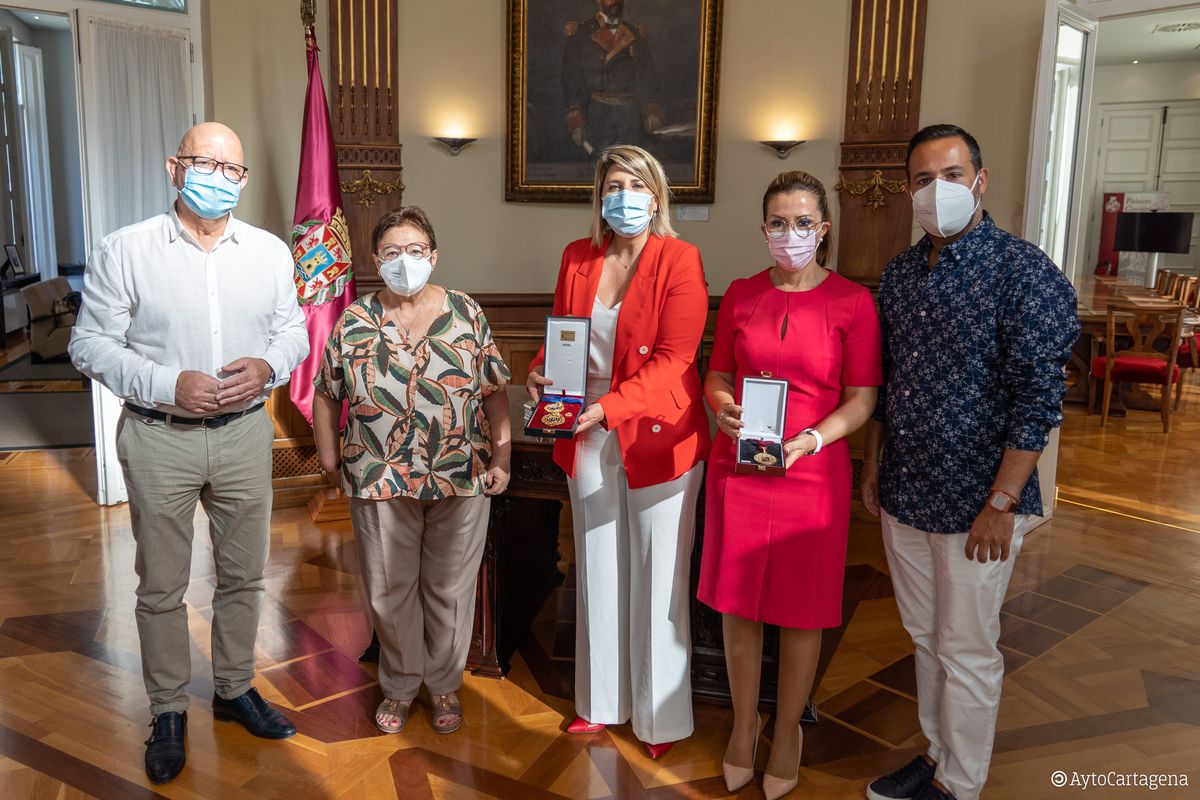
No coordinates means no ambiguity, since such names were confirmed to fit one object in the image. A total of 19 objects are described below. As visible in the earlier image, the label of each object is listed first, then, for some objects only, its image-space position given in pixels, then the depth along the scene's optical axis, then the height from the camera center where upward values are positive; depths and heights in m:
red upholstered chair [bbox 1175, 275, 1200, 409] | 7.97 -0.94
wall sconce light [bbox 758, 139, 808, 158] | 5.08 +0.49
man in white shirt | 2.35 -0.39
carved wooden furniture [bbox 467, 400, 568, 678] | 3.03 -1.17
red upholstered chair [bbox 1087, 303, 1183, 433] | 7.08 -0.90
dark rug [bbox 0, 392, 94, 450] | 6.18 -1.46
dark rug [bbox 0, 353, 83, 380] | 8.26 -1.40
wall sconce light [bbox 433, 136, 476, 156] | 5.23 +0.48
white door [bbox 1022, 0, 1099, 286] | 4.37 +0.54
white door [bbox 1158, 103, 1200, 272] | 11.77 +1.02
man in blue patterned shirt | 2.03 -0.41
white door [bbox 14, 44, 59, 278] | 11.73 +0.74
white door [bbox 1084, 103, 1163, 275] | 12.02 +1.16
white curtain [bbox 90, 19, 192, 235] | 4.67 +0.56
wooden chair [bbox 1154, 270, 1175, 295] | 9.74 -0.42
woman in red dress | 2.27 -0.53
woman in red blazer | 2.42 -0.57
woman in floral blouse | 2.47 -0.58
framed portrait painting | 5.10 +0.81
